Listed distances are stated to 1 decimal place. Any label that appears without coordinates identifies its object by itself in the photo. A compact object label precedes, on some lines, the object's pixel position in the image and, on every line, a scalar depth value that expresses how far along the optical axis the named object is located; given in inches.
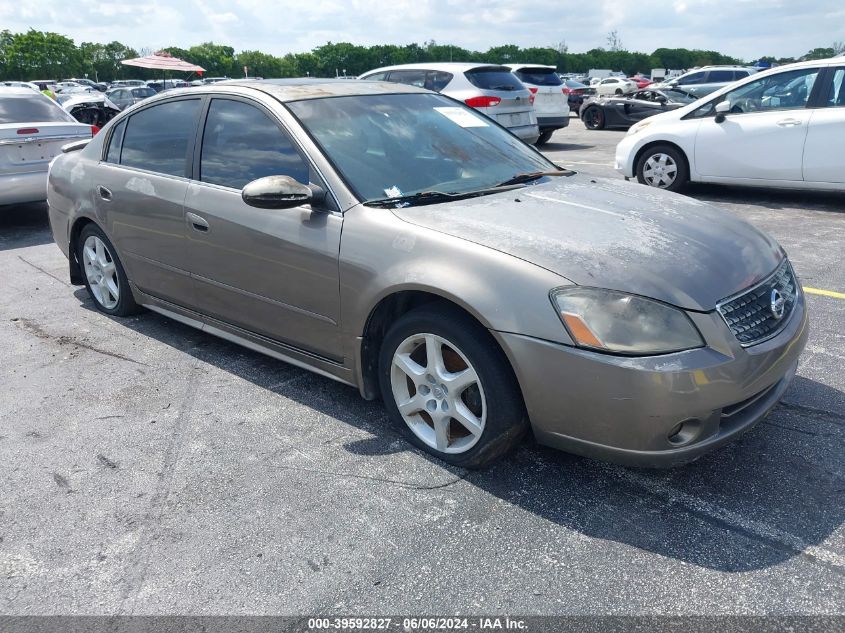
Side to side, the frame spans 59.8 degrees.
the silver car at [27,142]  307.0
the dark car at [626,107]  681.6
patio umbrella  1057.1
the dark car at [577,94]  971.9
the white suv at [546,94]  570.3
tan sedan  103.1
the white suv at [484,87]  457.1
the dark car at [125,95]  1035.9
